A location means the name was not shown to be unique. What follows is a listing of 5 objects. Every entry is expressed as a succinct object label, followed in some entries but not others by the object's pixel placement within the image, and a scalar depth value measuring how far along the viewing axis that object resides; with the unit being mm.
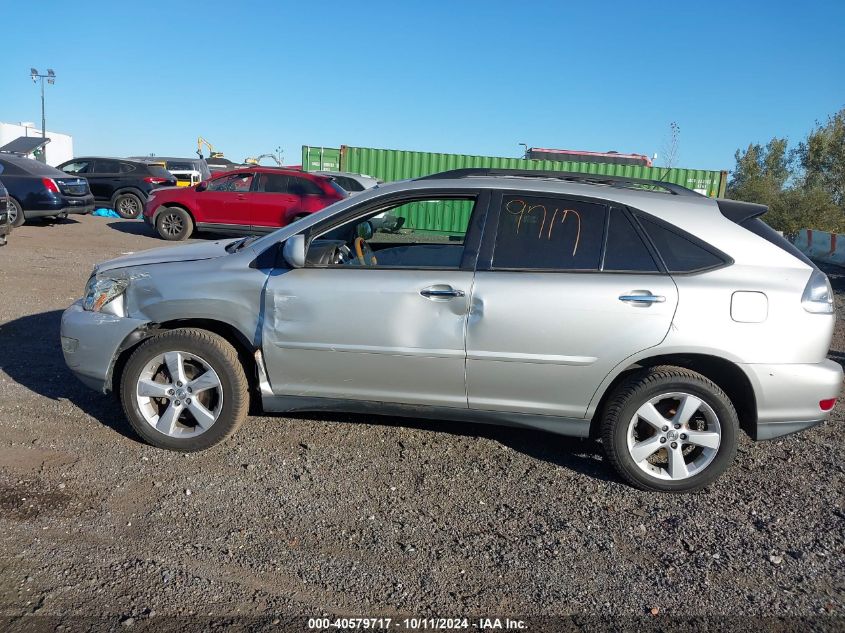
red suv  14617
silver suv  3750
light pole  40312
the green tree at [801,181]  26891
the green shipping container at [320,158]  23422
